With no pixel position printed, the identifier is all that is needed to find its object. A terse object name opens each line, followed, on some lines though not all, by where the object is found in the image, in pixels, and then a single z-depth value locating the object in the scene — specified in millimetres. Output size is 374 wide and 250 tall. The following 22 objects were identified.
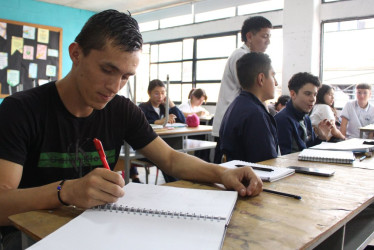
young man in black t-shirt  788
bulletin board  5719
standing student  2402
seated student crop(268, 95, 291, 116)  4598
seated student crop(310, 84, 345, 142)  2893
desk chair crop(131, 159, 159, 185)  2948
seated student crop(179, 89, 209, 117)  5488
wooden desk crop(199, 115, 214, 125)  5151
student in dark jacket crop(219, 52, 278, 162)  1504
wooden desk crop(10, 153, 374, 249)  594
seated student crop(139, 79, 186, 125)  3695
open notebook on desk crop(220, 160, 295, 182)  1023
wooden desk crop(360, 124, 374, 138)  3589
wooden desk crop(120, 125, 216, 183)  2650
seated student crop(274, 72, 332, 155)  1990
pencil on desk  836
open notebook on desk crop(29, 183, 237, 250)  541
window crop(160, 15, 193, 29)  7066
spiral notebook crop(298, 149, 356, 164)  1377
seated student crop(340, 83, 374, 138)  4375
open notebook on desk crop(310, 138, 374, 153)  1644
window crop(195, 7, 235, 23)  6371
